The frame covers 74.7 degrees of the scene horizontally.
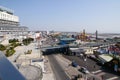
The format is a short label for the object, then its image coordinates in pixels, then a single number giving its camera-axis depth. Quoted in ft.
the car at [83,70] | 51.10
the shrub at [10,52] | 69.86
